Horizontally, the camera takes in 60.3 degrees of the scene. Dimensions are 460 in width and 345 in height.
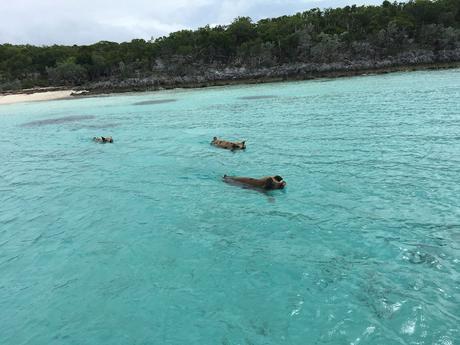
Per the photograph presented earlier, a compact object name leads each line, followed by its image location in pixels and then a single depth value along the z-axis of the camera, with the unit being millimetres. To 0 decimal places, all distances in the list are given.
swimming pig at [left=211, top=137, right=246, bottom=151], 20791
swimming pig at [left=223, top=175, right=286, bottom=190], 13695
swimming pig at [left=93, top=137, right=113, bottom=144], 25900
